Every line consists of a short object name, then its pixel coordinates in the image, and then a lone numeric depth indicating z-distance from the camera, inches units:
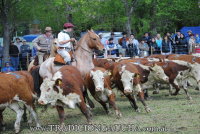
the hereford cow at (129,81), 398.6
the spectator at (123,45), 810.8
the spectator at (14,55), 782.0
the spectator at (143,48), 810.2
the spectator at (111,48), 779.5
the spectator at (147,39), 835.0
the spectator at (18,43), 834.5
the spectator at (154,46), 820.7
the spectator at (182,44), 837.8
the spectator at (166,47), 828.0
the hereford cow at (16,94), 331.3
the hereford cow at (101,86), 384.8
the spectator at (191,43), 826.8
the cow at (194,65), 497.4
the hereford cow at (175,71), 491.8
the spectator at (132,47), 796.1
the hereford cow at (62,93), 338.6
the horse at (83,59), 433.7
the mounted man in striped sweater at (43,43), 502.6
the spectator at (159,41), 831.1
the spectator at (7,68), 641.2
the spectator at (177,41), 834.0
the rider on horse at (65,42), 432.8
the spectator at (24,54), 786.8
